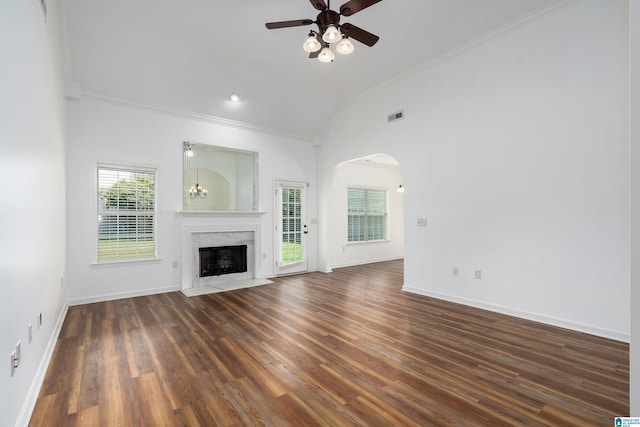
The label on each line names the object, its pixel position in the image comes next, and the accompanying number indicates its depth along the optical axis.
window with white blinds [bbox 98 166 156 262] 4.82
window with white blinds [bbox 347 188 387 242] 8.41
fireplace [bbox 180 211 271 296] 5.47
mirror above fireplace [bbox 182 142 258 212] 5.64
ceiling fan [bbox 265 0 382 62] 2.90
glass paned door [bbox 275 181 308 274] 6.74
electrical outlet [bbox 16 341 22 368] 1.82
